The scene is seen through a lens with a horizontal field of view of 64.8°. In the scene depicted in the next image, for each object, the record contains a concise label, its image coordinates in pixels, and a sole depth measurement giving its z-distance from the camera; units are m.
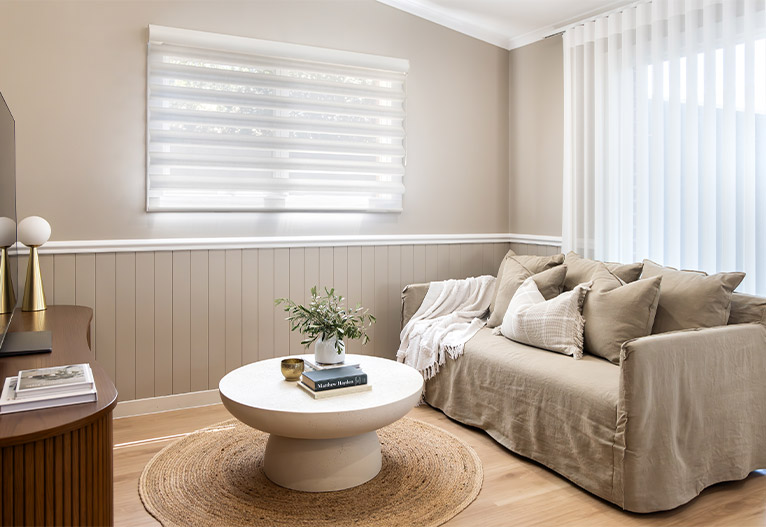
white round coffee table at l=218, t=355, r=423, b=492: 2.19
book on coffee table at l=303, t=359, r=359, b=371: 2.53
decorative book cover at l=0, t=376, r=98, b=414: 1.42
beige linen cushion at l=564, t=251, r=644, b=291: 3.08
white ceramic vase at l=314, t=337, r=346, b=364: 2.60
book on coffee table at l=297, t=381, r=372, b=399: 2.34
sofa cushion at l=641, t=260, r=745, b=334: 2.62
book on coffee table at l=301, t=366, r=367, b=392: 2.36
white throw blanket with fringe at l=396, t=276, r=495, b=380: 3.36
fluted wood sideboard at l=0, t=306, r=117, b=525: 1.28
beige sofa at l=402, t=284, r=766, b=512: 2.21
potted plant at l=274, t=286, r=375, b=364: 2.56
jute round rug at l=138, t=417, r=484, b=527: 2.19
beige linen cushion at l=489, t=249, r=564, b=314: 3.50
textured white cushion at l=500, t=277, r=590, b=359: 2.86
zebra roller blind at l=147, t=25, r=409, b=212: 3.29
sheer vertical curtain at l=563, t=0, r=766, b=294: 2.86
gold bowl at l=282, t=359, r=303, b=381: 2.55
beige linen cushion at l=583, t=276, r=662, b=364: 2.70
